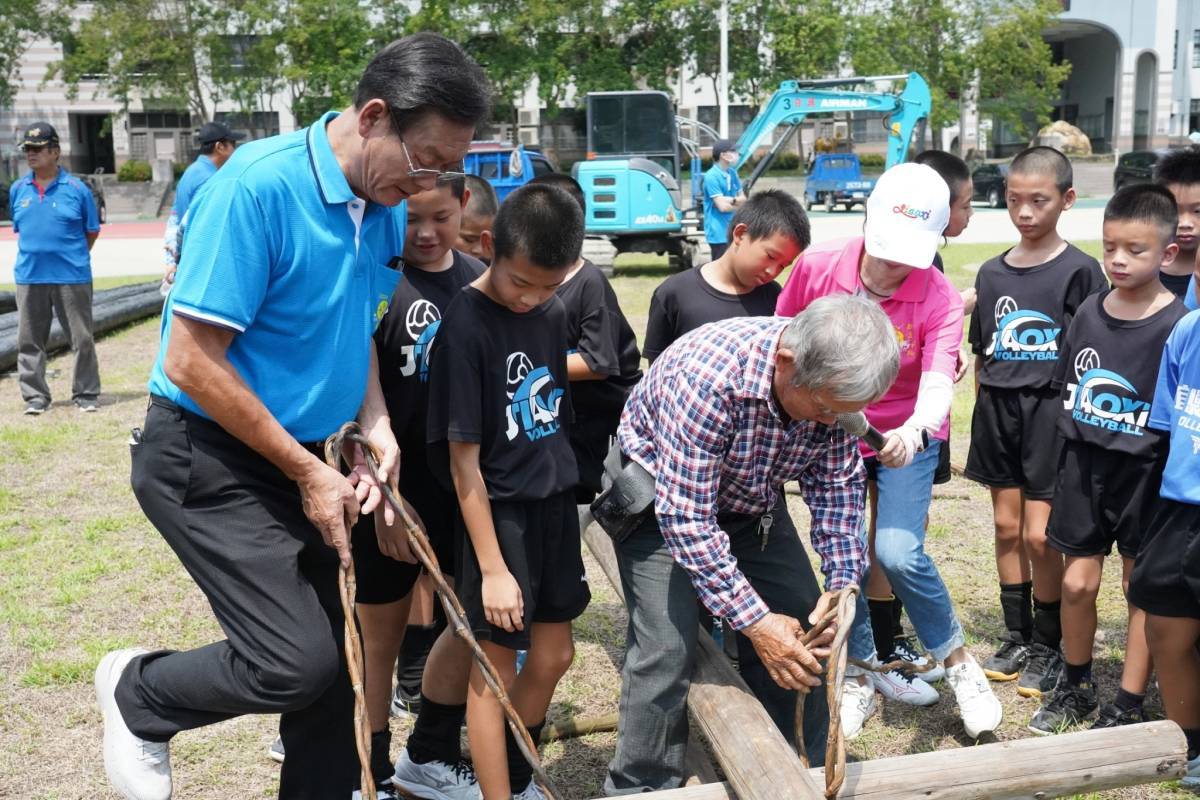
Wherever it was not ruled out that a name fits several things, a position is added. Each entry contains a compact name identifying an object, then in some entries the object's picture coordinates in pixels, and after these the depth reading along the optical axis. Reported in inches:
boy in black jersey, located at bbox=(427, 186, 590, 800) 113.1
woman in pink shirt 136.4
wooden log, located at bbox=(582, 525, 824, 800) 96.4
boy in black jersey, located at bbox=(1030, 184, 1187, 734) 138.6
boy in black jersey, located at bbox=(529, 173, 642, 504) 149.6
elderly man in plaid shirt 101.1
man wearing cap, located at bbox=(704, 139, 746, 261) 532.4
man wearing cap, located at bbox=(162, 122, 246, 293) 346.3
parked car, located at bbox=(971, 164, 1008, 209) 1233.4
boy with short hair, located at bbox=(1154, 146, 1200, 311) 162.6
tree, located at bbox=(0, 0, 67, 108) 1491.1
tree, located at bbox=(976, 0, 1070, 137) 1514.5
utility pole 1254.3
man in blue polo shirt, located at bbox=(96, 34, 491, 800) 96.0
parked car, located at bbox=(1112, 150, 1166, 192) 1167.0
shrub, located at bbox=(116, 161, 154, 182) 1504.7
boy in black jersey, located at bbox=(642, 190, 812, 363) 144.5
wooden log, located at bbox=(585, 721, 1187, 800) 100.0
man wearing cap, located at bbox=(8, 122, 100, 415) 334.0
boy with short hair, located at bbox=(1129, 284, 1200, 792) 125.0
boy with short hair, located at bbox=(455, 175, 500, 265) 157.0
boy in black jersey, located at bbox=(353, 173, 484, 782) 127.0
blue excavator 644.1
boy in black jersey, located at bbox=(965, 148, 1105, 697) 158.4
